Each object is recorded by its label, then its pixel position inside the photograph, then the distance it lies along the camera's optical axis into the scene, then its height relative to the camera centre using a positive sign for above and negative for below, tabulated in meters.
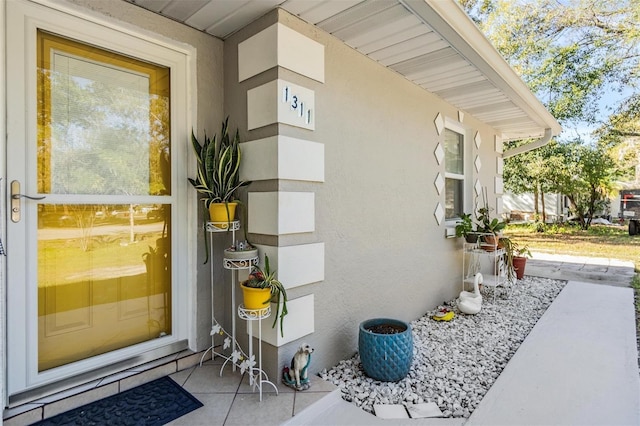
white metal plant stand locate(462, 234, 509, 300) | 4.04 -0.67
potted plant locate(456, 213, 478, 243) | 4.00 -0.20
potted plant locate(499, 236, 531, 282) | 4.23 -0.52
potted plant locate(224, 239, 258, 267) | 2.03 -0.24
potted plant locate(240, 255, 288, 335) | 1.92 -0.43
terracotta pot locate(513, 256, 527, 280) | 5.21 -0.80
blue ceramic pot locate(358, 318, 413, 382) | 2.23 -0.94
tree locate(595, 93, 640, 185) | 9.43 +2.37
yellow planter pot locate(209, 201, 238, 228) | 2.12 +0.02
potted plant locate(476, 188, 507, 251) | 3.99 -0.19
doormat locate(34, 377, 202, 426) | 1.73 -1.04
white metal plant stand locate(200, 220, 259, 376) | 2.05 -0.50
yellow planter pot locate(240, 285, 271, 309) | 1.91 -0.47
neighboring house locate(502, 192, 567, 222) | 18.05 +0.37
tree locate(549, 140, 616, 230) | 11.02 +1.48
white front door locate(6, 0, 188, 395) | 1.71 +0.12
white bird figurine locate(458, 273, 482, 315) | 3.60 -0.96
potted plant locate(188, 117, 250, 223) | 2.13 +0.25
